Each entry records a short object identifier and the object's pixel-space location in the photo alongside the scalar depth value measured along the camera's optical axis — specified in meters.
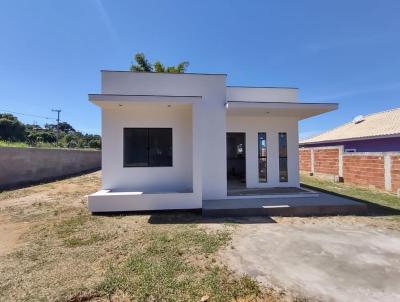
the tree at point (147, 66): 20.20
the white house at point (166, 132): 7.57
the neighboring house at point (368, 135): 11.77
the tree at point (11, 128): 32.25
